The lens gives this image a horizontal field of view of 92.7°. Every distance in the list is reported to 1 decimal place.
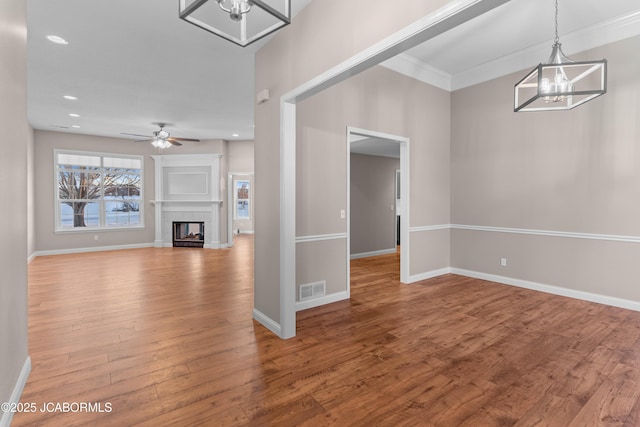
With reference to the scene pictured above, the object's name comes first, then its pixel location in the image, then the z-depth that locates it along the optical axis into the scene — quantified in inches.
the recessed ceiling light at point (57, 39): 126.4
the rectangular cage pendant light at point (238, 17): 53.5
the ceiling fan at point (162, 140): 265.6
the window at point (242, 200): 483.4
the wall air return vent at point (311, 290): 146.5
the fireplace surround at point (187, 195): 350.0
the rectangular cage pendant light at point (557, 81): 95.7
